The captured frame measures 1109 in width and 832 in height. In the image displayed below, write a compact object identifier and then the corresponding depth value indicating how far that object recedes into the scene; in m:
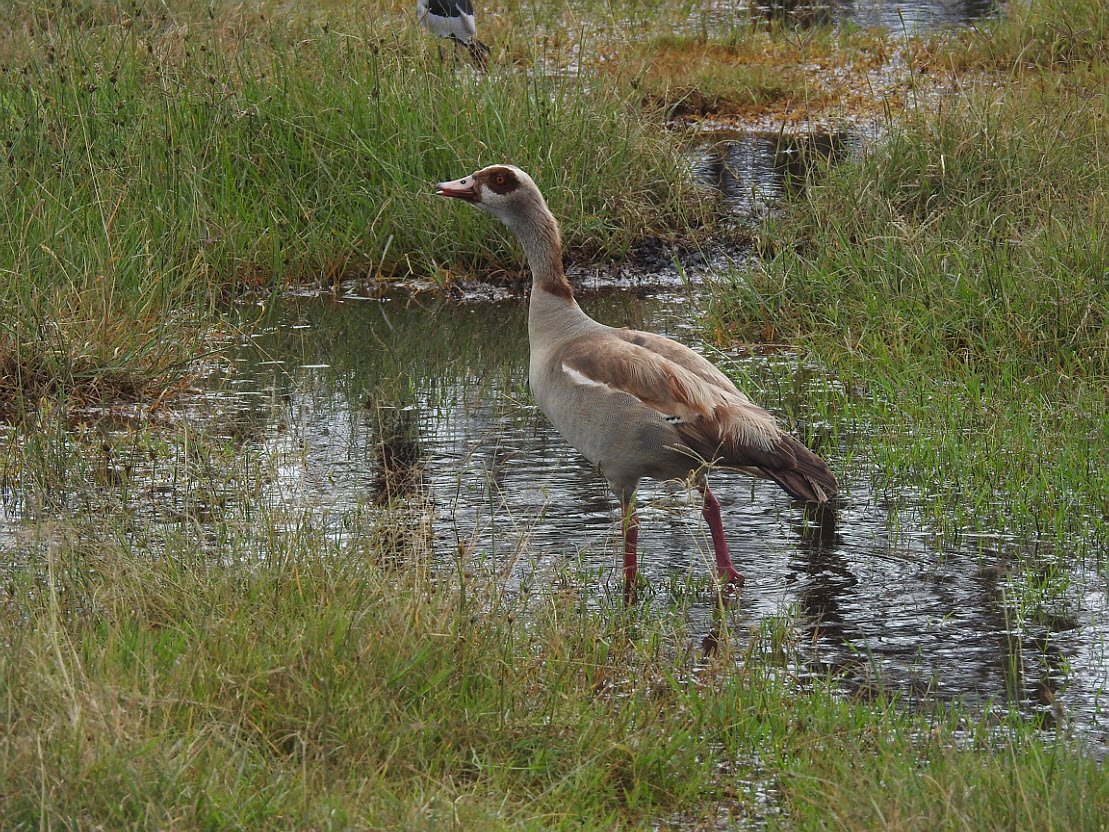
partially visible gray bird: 28.00
